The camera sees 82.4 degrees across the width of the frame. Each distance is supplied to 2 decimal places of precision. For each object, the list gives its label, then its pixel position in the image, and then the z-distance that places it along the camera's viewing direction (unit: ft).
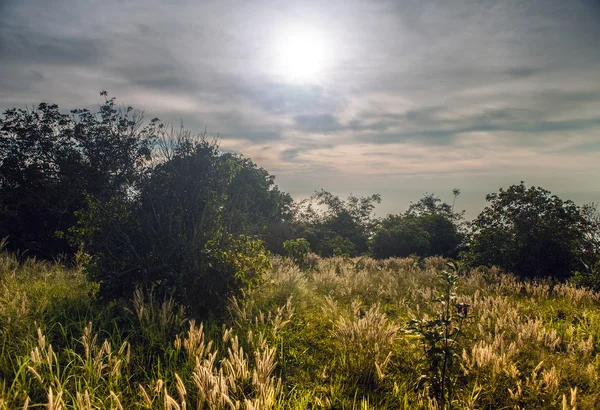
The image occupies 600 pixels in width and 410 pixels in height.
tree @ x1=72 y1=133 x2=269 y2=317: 18.57
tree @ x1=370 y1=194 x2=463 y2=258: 72.33
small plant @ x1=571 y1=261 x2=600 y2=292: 28.68
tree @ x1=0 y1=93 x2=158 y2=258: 40.37
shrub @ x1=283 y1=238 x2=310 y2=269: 41.91
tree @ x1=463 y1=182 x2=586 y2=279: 37.86
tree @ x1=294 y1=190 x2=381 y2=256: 76.18
